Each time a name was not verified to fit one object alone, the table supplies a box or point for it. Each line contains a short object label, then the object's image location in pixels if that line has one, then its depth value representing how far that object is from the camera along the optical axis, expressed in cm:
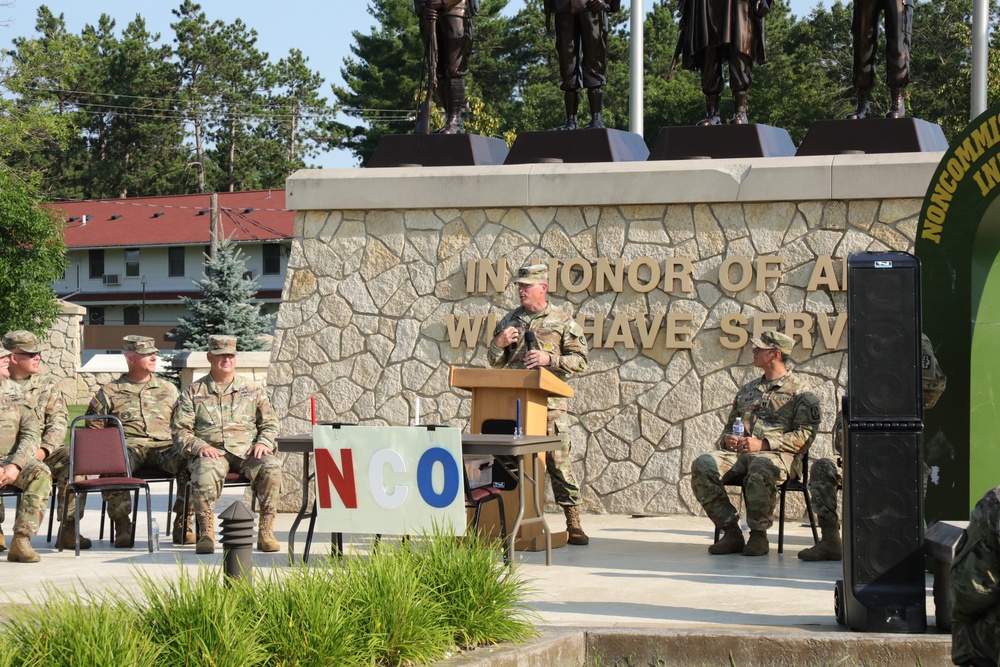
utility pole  4416
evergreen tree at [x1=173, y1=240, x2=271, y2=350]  2267
